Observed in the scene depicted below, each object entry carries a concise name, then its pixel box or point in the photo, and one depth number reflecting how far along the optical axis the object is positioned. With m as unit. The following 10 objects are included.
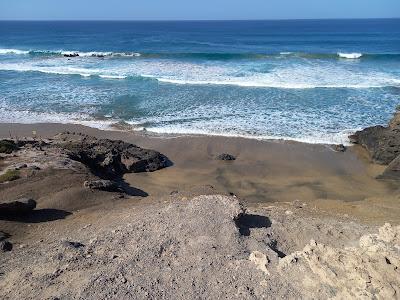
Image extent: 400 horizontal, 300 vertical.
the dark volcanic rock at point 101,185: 12.67
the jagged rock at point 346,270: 6.72
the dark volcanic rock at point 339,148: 18.31
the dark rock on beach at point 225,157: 17.47
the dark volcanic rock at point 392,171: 15.67
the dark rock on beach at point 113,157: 15.48
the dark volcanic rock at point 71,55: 51.14
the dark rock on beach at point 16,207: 10.52
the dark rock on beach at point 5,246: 8.89
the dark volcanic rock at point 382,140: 17.12
